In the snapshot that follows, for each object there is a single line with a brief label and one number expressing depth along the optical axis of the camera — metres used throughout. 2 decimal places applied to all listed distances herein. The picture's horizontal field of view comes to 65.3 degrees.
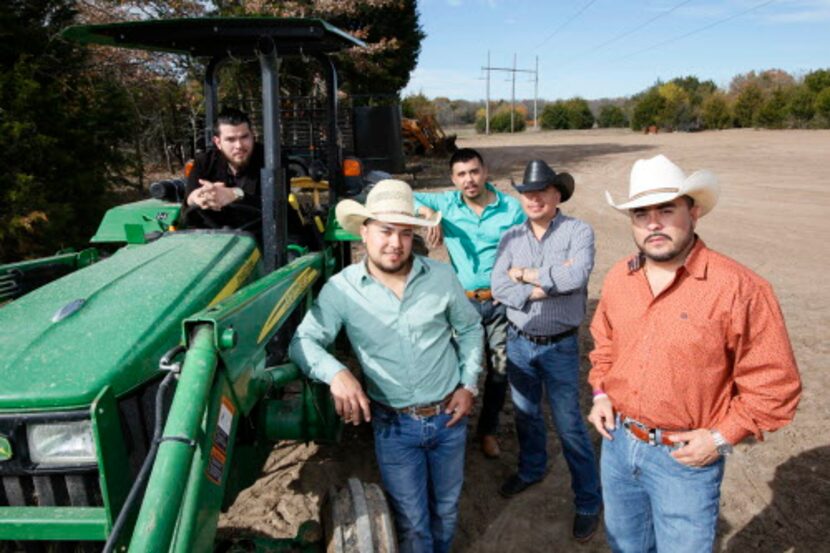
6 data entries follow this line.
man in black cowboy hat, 3.16
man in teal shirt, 3.60
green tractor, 1.78
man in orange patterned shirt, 1.98
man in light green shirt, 2.45
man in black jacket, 3.22
